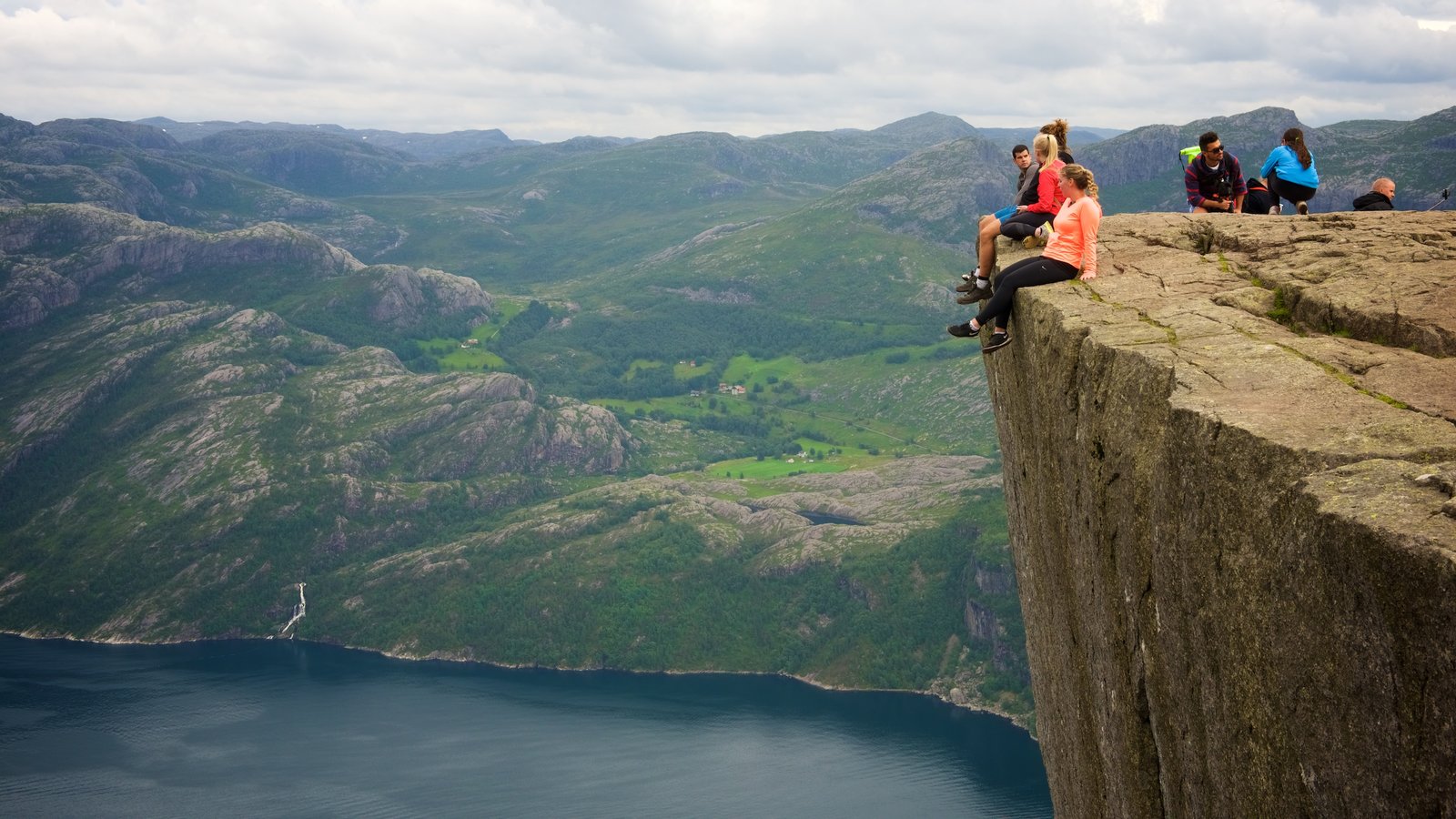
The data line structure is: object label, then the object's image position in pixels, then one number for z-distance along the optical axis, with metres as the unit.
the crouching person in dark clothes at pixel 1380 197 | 26.73
